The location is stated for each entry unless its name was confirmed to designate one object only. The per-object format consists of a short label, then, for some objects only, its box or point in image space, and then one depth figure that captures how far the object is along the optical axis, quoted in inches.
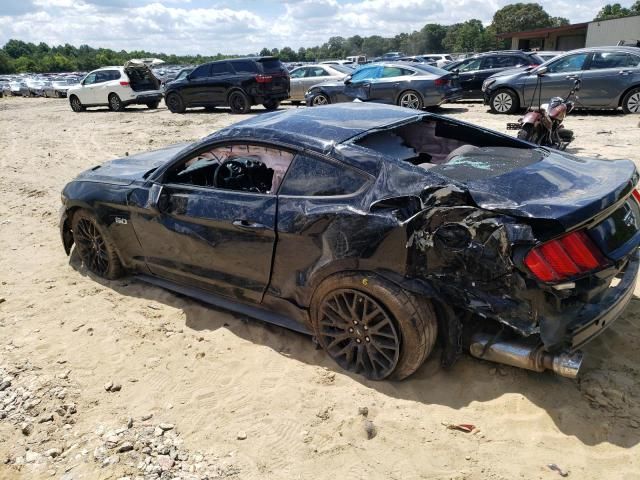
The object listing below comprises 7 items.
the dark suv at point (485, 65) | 605.3
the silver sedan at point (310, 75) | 668.1
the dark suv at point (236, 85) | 618.8
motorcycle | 300.2
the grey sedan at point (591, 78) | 456.4
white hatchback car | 756.0
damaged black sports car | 105.9
